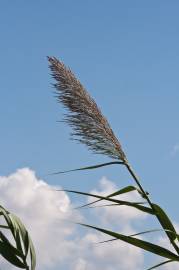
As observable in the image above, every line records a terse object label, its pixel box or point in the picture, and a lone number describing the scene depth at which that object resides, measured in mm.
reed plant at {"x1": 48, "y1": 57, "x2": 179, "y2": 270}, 3610
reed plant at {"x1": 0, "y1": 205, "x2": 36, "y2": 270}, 3915
